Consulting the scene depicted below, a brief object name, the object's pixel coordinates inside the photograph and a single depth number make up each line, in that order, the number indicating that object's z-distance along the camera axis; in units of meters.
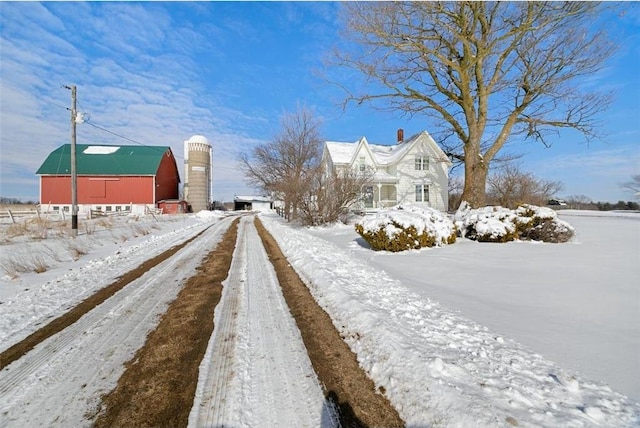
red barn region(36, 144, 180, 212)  40.34
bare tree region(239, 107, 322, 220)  28.69
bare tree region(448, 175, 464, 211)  40.77
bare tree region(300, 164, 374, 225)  17.39
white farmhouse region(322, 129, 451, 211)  29.94
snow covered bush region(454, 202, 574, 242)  9.60
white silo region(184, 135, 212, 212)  49.81
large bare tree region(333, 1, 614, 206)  11.93
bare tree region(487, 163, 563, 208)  26.69
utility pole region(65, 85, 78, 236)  13.28
